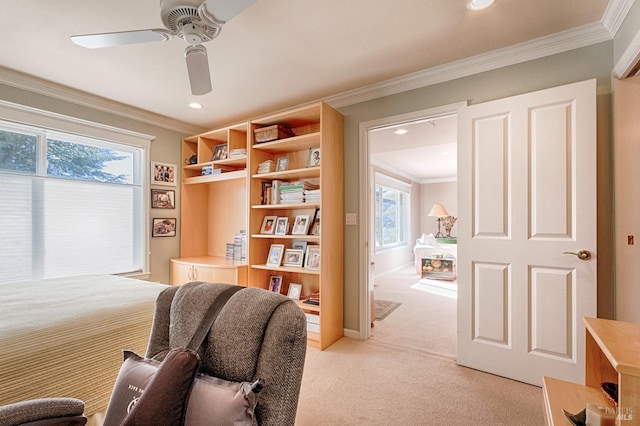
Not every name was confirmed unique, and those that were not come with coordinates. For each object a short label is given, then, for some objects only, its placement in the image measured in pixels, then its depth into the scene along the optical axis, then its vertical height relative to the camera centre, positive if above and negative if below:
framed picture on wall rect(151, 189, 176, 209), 3.66 +0.21
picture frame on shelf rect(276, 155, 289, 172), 3.26 +0.56
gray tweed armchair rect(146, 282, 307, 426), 0.91 -0.43
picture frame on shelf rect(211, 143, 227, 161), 3.75 +0.81
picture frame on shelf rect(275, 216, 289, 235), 3.25 -0.13
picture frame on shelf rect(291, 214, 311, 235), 3.10 -0.12
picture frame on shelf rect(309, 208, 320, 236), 3.07 -0.12
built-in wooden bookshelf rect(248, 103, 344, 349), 2.81 +0.08
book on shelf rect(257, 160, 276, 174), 3.25 +0.53
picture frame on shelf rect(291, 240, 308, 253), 3.16 -0.34
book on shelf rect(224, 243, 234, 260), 3.75 -0.47
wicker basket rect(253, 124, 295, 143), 3.12 +0.89
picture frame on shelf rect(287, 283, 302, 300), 3.22 -0.85
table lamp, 7.85 +0.07
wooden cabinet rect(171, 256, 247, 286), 3.22 -0.65
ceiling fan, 1.37 +0.96
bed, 1.19 -0.58
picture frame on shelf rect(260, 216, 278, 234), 3.35 -0.12
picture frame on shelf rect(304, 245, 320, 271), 2.94 -0.45
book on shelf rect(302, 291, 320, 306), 2.95 -0.88
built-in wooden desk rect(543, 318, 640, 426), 0.89 -0.60
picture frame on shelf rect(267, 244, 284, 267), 3.23 -0.46
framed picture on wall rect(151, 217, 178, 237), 3.66 -0.15
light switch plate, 3.02 -0.05
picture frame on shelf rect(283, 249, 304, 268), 3.10 -0.46
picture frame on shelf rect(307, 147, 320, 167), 2.98 +0.58
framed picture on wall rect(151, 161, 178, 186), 3.66 +0.53
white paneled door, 1.96 -0.14
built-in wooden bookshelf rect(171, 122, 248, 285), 3.48 +0.16
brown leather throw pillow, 0.81 -0.52
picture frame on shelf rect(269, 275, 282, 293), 3.35 -0.79
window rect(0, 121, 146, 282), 2.66 +0.11
